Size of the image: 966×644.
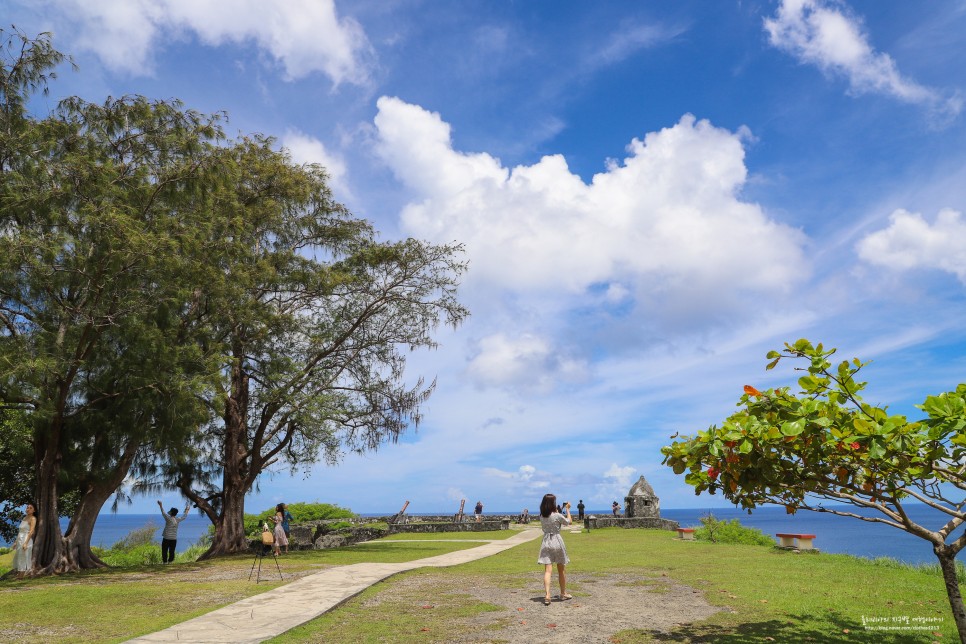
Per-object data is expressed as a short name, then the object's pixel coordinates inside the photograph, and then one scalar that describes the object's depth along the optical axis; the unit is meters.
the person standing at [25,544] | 15.10
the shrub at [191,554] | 24.64
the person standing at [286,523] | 20.10
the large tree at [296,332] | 20.62
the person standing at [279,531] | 17.78
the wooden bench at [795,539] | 17.78
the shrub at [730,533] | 21.75
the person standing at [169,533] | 18.61
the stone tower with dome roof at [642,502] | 34.00
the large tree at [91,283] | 13.84
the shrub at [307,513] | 37.47
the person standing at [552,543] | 9.59
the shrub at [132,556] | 25.10
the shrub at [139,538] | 36.62
